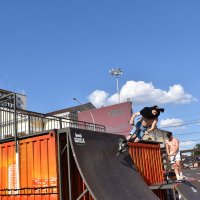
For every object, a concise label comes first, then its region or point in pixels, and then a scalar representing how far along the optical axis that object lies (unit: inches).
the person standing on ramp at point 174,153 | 414.6
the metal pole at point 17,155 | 315.5
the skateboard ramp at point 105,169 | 268.8
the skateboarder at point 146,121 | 325.7
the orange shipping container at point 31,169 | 288.8
